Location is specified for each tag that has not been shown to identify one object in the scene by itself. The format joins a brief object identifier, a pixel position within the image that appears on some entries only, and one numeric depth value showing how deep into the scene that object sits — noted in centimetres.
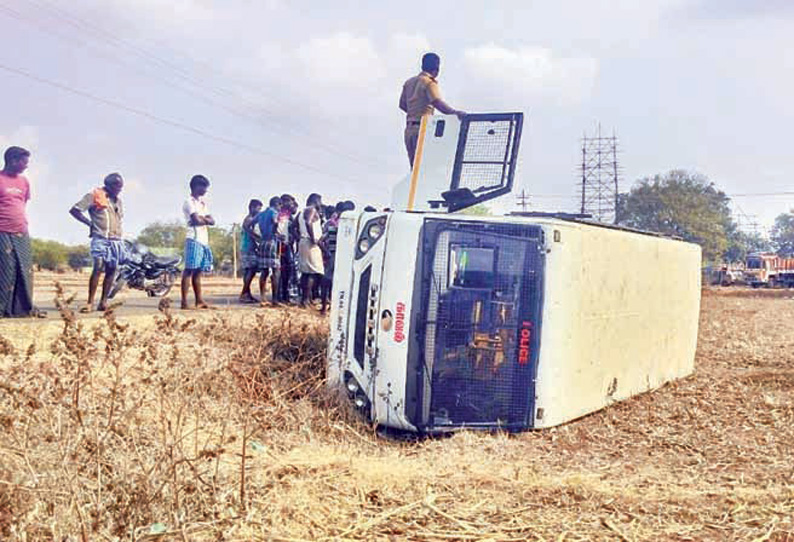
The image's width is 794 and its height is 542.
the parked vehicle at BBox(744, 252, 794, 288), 4722
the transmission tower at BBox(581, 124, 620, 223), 6372
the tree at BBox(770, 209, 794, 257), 7875
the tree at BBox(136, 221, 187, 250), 4512
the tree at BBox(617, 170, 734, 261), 5597
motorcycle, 1258
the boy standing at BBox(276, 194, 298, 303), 1058
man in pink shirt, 731
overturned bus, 527
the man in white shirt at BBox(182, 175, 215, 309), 876
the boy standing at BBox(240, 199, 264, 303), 1080
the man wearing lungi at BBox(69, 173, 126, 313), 808
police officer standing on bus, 771
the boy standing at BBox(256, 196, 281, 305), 1029
